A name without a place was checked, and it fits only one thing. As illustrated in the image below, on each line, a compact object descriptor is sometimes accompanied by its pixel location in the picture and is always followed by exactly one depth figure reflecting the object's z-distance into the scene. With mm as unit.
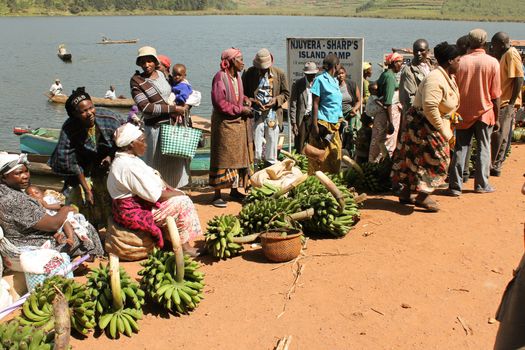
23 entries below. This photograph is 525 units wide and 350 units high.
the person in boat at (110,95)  22731
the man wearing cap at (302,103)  8492
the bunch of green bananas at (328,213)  5855
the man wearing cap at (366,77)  10094
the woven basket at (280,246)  5277
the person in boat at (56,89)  25239
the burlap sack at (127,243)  5301
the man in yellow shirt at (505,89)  7648
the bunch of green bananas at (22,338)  3516
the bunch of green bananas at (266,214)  5684
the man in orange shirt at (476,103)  6930
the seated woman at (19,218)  4637
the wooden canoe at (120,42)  51969
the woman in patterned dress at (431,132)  5992
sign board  9031
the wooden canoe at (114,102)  22188
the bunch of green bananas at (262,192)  6398
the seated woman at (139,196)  5102
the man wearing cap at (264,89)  7582
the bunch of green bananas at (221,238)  5445
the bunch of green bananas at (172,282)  4444
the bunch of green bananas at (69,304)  4074
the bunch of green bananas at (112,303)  4188
